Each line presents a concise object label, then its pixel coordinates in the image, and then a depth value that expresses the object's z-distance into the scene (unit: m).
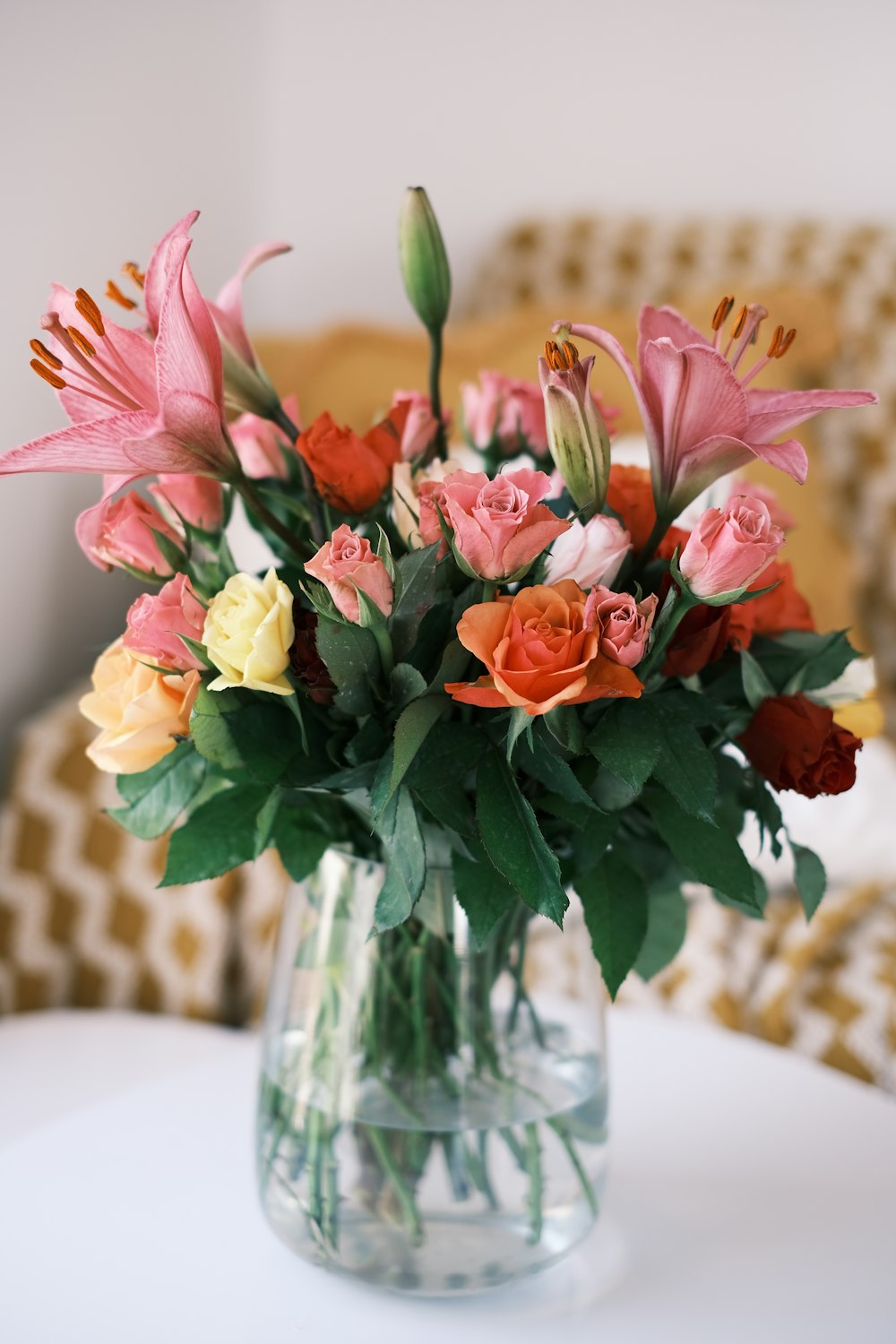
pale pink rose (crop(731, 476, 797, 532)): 0.65
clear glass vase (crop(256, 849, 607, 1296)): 0.66
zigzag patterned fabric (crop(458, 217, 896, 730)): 1.98
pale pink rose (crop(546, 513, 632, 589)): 0.54
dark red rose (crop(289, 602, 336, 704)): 0.55
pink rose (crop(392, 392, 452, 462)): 0.64
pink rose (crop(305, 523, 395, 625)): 0.51
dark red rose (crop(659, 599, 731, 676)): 0.57
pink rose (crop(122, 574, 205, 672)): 0.56
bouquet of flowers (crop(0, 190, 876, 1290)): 0.52
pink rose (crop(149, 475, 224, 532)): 0.61
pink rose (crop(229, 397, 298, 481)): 0.65
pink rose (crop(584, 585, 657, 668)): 0.51
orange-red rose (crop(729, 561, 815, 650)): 0.65
